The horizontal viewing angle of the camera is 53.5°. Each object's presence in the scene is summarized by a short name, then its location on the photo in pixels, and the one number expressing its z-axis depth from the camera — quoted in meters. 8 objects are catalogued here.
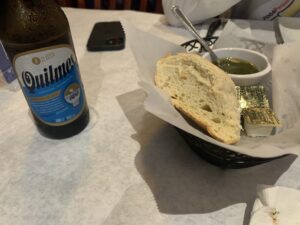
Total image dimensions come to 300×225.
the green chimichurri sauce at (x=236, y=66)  0.59
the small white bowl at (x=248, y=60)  0.56
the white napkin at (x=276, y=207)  0.37
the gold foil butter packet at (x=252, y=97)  0.51
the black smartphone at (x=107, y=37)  0.81
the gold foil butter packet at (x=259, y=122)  0.44
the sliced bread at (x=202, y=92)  0.44
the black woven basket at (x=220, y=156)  0.41
